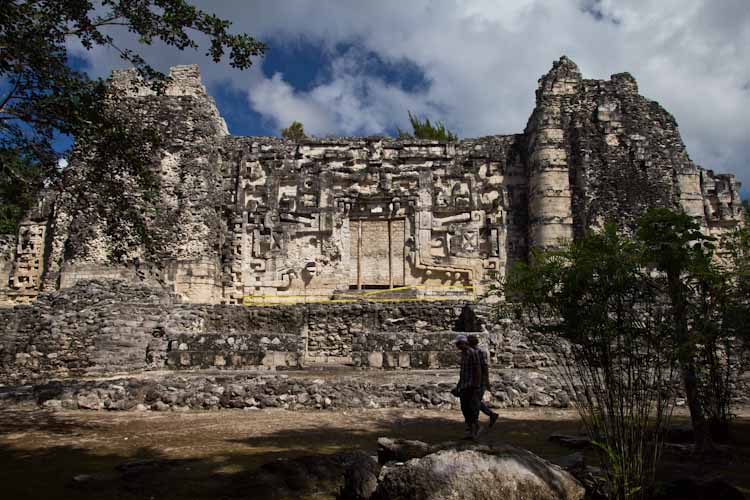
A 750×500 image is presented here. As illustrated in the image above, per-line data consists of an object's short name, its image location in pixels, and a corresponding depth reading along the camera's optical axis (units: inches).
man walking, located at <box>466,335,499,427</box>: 272.7
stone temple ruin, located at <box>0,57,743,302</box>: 799.1
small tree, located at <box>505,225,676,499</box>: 175.3
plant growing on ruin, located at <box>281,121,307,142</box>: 1209.0
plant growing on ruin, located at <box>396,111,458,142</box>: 1238.3
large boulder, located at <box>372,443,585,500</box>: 143.4
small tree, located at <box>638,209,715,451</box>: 209.5
